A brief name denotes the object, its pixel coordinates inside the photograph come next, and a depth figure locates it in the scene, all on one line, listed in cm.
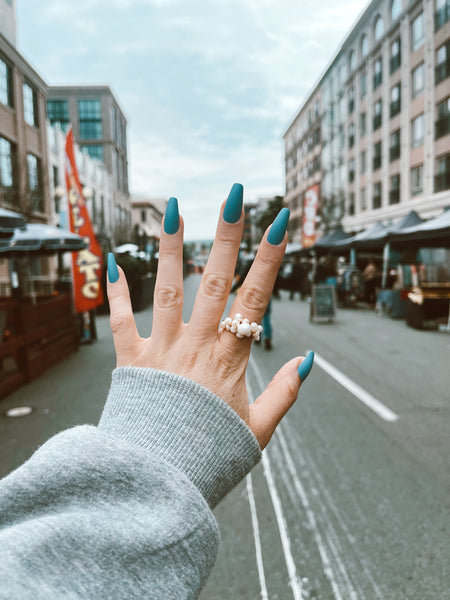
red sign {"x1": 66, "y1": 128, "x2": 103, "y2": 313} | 940
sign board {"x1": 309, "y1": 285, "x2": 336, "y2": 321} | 1242
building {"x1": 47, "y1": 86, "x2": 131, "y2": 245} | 3291
